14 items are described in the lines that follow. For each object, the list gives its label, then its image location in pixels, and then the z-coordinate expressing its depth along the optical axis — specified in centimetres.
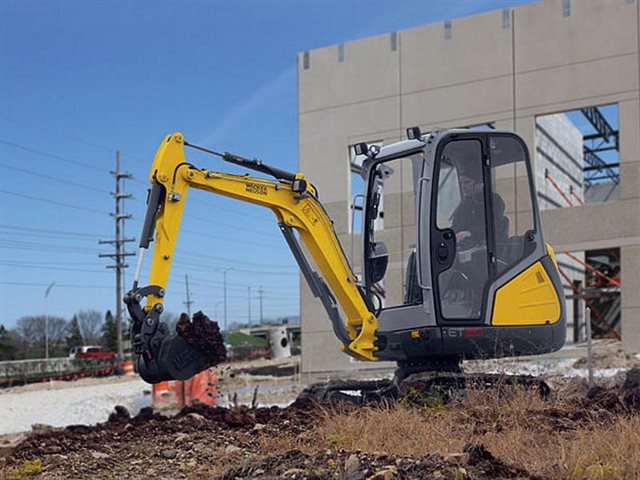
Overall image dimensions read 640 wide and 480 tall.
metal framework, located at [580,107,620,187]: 3075
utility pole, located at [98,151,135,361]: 6450
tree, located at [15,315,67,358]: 6791
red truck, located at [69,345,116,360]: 5614
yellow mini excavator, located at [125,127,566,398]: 1008
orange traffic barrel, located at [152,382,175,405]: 1913
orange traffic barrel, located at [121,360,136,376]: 4990
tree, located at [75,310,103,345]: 8562
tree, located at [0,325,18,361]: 6082
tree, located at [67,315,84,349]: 7631
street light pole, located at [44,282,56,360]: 6396
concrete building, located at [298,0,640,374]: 2261
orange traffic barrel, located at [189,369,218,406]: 1747
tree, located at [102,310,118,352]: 7106
